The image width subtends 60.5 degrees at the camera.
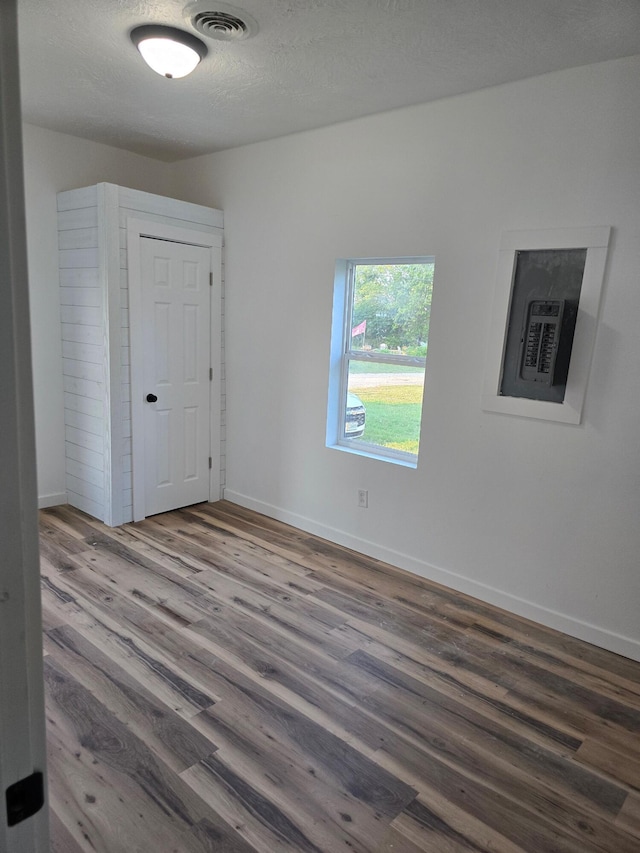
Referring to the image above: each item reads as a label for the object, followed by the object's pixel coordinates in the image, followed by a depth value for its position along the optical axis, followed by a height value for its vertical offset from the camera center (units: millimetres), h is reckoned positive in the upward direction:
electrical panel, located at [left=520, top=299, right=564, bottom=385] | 2689 +0
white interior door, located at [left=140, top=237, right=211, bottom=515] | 3951 -374
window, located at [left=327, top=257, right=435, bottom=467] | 3424 -155
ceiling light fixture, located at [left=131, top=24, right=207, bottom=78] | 2416 +1198
